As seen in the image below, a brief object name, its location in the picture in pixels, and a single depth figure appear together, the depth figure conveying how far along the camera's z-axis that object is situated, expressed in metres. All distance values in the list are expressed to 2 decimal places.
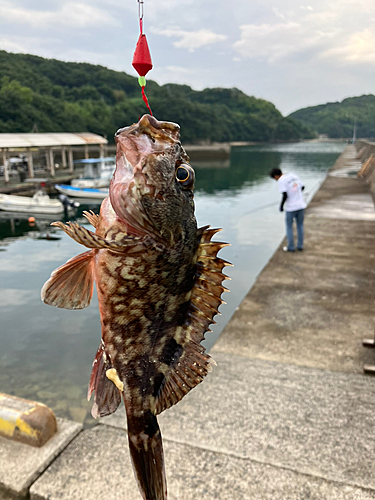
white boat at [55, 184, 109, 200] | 30.63
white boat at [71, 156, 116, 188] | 33.78
